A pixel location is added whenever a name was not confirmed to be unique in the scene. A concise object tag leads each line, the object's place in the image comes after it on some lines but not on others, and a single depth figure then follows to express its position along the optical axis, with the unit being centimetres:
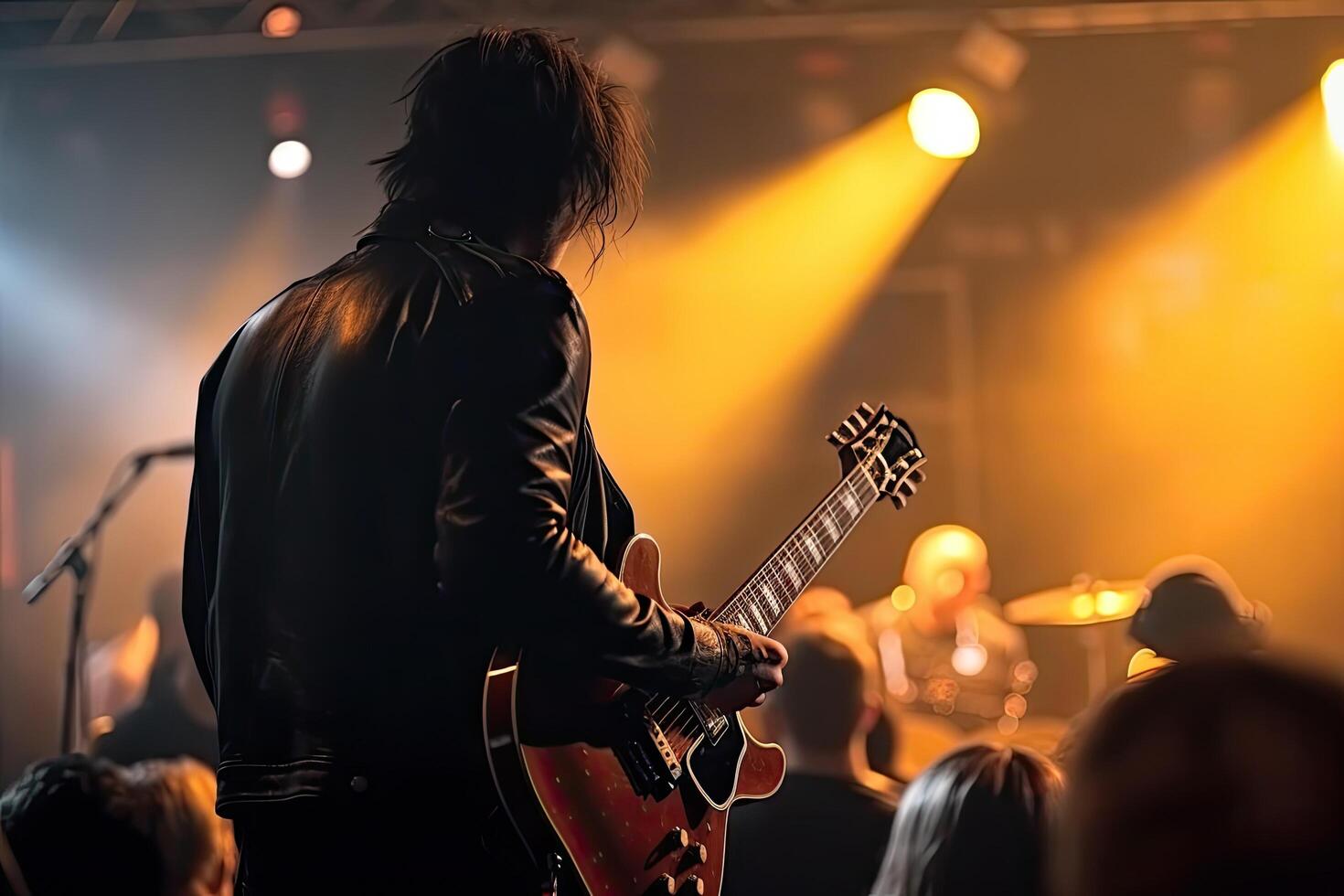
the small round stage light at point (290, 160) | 596
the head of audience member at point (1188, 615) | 308
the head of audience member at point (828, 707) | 303
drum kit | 585
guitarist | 161
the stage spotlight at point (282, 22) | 572
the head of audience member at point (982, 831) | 184
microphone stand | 403
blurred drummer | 607
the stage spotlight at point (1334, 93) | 586
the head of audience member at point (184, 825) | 212
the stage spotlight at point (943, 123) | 601
